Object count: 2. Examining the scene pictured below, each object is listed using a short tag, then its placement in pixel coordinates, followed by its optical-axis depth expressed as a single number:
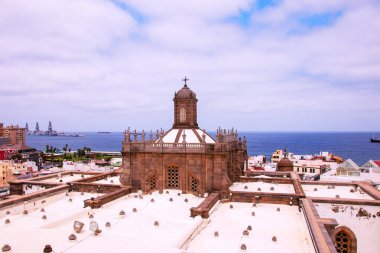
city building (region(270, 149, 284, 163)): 113.99
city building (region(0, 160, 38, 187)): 75.25
